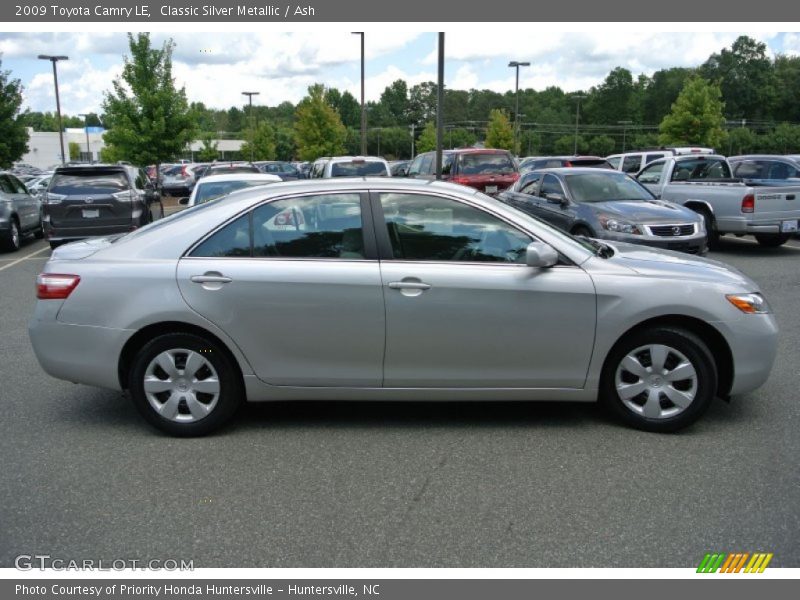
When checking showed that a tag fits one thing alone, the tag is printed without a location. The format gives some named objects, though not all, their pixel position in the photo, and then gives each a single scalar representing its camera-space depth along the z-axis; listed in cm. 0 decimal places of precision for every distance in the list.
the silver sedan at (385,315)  464
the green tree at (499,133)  5753
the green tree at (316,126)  4291
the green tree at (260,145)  6262
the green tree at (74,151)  9969
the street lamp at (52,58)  3759
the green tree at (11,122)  2714
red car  1831
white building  9219
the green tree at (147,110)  2661
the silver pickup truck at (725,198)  1306
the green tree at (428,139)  7081
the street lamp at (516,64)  4112
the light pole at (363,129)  3016
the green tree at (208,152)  5642
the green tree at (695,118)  4125
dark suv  1406
